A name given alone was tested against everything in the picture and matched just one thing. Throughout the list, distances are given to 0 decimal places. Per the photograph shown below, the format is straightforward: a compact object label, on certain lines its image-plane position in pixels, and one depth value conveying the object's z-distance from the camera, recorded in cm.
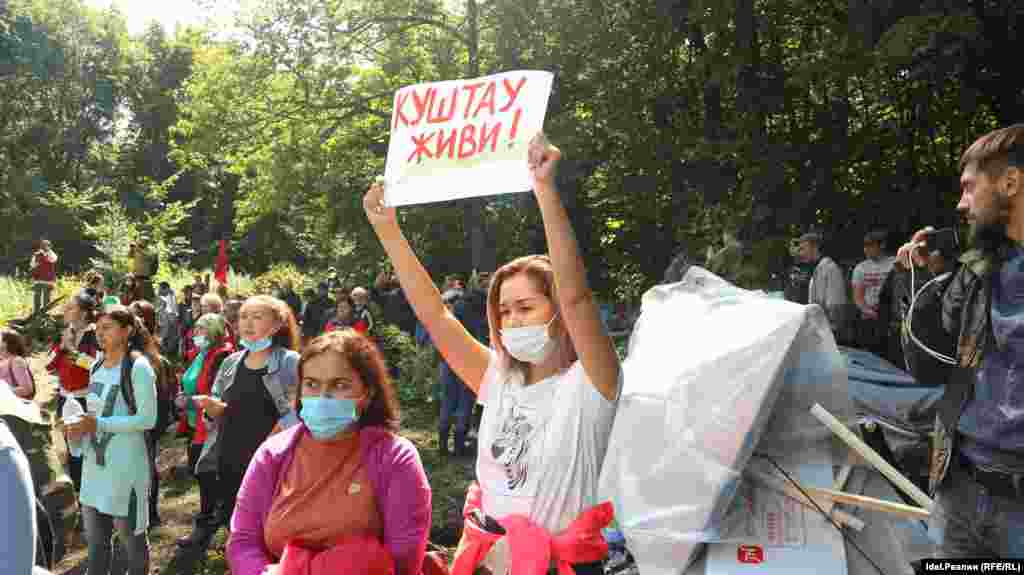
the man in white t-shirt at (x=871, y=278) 912
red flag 2028
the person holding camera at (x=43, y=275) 2031
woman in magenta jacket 288
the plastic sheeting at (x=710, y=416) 272
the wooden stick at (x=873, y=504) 260
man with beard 259
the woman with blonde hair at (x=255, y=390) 519
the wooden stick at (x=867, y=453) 265
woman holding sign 271
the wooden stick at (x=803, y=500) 274
